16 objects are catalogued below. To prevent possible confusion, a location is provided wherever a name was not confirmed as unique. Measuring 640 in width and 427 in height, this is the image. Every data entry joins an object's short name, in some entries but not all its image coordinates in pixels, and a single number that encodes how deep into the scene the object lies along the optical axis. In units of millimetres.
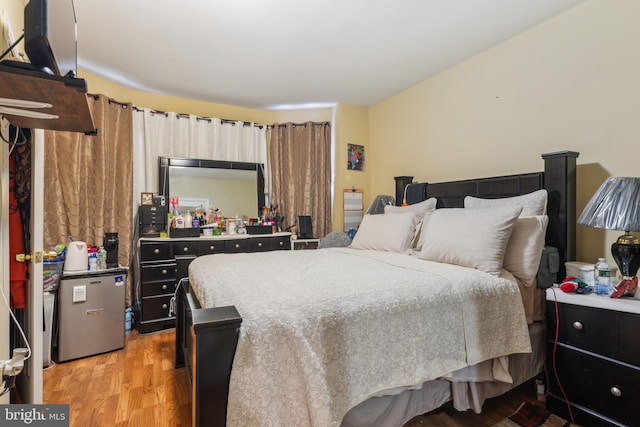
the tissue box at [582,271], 1739
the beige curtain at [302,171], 3859
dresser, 2855
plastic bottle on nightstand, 1576
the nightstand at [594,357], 1373
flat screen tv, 820
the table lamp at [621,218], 1394
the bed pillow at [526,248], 1757
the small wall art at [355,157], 3945
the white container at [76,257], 2439
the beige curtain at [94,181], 2664
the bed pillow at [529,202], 1964
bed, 997
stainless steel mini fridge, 2342
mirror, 3400
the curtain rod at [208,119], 3057
